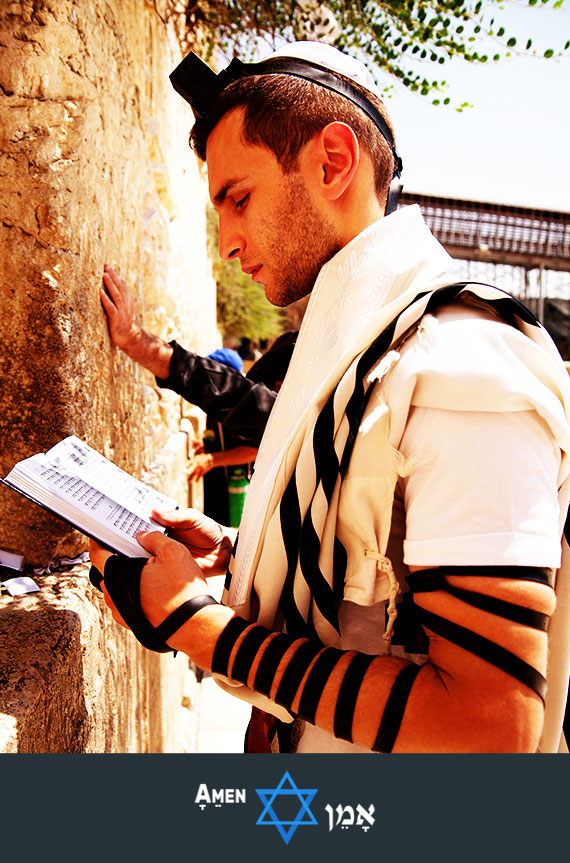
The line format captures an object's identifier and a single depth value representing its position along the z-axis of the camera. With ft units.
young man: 2.20
